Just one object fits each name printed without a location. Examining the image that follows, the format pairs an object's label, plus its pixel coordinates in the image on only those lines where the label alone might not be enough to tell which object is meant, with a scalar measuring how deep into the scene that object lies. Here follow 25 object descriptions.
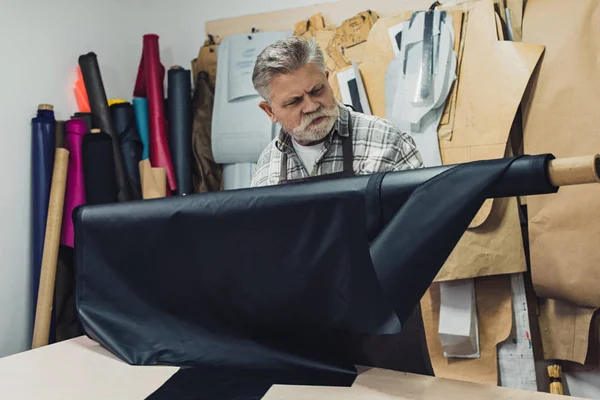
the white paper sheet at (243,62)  2.60
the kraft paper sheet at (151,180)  2.61
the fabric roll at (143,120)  2.71
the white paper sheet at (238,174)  2.63
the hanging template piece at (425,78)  2.15
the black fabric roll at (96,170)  2.45
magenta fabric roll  2.41
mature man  1.57
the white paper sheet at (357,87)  2.33
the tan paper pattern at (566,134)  1.92
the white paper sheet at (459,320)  2.08
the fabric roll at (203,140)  2.75
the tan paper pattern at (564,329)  1.98
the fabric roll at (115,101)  2.70
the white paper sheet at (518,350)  2.06
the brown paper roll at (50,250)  2.29
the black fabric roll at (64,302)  2.36
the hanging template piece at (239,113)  2.55
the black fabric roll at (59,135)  2.46
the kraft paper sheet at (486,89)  2.05
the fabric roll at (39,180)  2.39
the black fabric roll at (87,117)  2.57
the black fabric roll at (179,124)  2.71
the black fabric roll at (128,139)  2.63
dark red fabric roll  2.68
